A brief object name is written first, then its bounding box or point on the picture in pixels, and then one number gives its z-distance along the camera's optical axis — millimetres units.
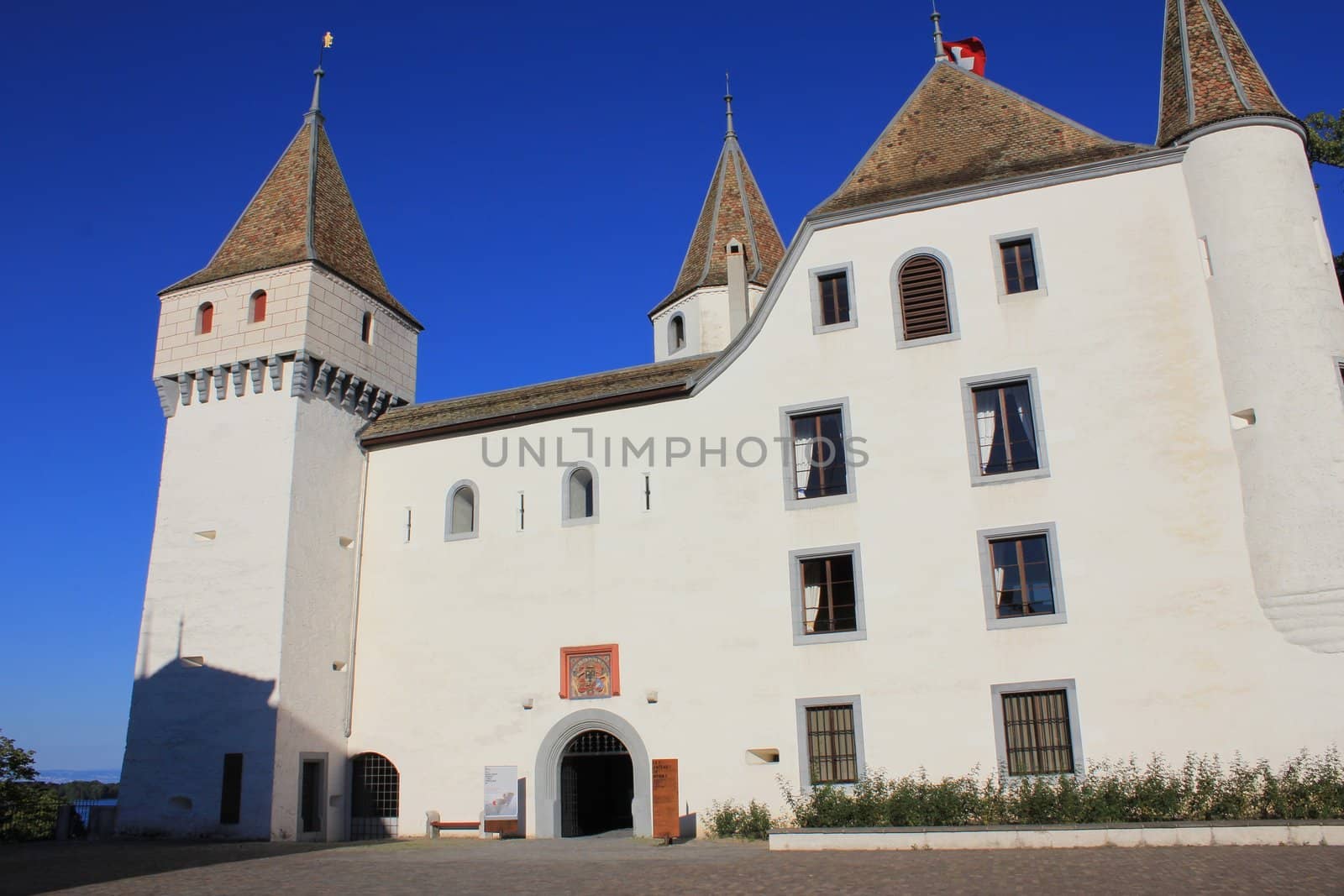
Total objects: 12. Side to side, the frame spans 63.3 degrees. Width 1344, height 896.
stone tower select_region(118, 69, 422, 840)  22828
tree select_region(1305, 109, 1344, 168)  25250
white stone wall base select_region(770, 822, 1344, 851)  14344
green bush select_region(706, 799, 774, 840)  19750
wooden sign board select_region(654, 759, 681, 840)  19781
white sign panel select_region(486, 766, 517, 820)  21328
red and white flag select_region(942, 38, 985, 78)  26719
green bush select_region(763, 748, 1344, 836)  16094
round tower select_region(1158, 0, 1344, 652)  17234
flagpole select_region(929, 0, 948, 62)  25322
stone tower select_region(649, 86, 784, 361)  30812
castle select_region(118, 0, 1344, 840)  18234
